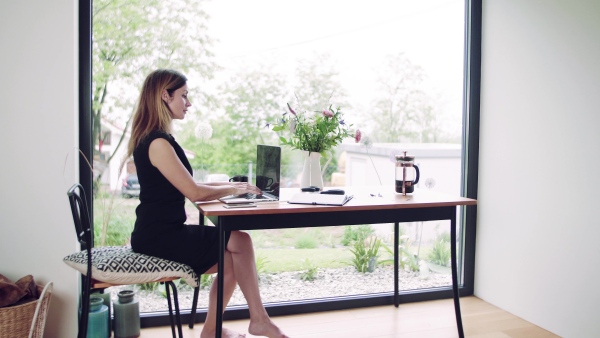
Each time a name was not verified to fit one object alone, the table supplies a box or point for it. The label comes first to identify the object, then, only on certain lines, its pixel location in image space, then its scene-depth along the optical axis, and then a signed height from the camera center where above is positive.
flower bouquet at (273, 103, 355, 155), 2.88 +0.13
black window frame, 3.21 -0.36
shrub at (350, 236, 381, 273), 3.39 -0.61
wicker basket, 2.36 -0.74
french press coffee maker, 2.86 -0.10
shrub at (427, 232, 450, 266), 3.52 -0.60
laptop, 2.54 -0.11
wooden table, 2.30 -0.26
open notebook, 2.47 -0.20
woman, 2.32 -0.23
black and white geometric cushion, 2.18 -0.46
